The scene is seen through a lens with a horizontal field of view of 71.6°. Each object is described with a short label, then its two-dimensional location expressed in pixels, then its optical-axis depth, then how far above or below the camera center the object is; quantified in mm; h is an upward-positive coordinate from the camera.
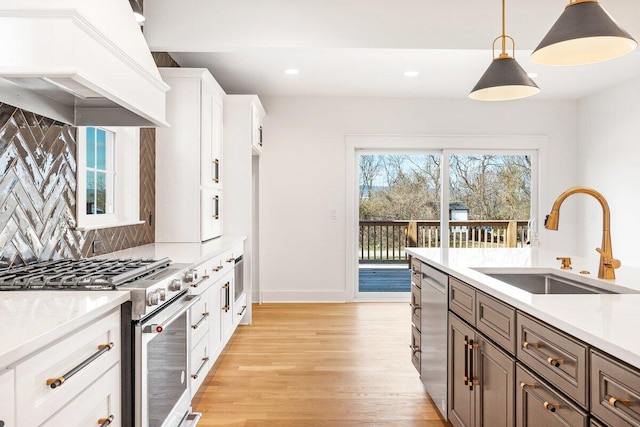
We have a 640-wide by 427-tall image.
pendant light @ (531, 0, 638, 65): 1627 +690
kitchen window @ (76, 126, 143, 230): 2604 +229
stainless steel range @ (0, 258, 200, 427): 1589 -435
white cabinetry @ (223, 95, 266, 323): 4496 +450
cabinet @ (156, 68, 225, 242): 3688 +386
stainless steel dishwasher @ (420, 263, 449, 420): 2363 -704
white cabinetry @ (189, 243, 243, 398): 2604 -693
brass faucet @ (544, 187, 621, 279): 1869 -89
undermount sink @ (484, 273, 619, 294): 2148 -353
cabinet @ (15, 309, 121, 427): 1054 -465
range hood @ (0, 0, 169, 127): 1495 +558
